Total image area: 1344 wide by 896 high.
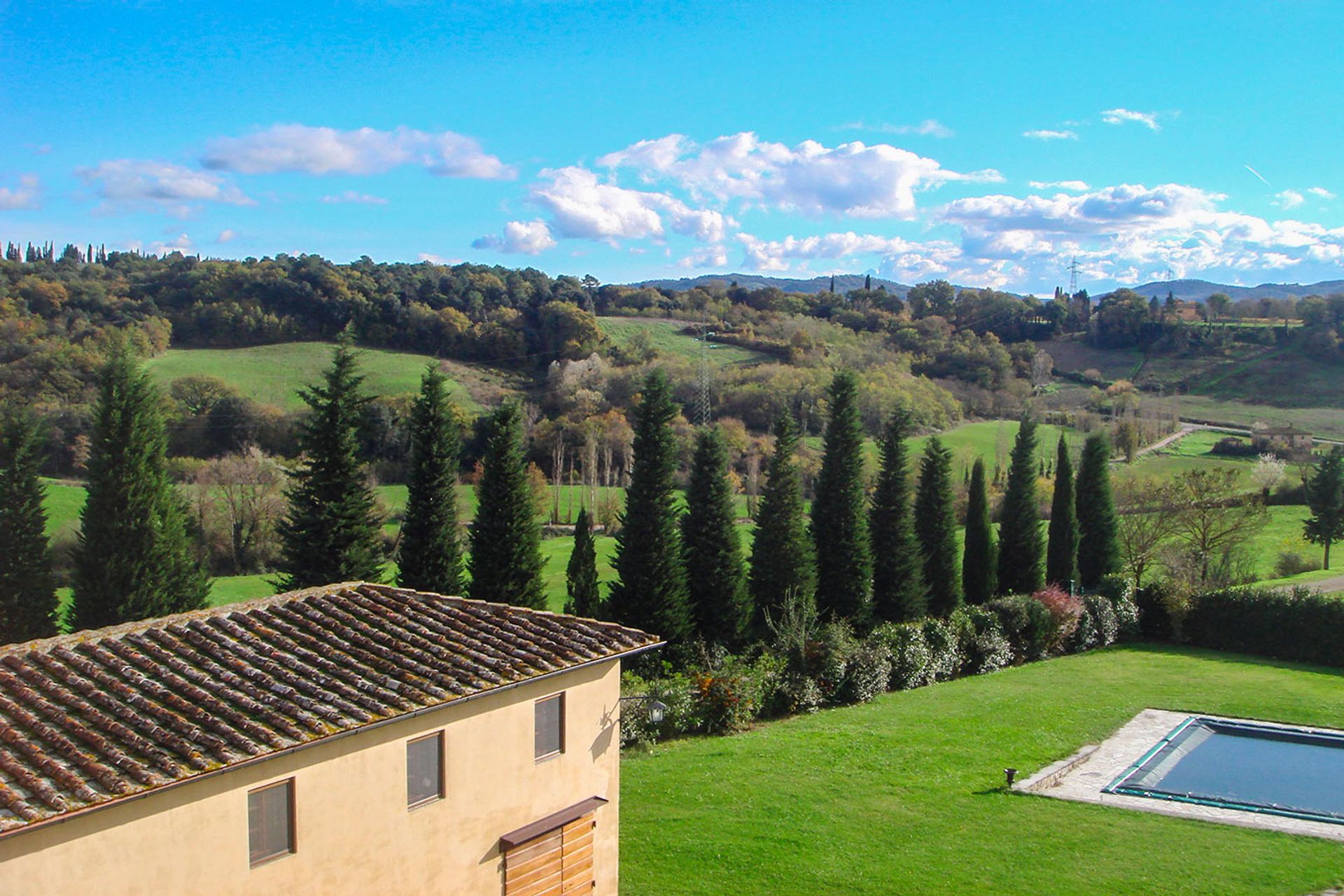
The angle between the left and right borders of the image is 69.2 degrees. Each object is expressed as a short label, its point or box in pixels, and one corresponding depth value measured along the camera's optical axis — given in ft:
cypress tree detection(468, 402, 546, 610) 75.41
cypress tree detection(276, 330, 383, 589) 69.77
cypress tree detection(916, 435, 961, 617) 111.45
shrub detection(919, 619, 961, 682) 88.12
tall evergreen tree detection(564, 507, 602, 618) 85.61
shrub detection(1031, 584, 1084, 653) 101.24
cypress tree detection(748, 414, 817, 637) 92.99
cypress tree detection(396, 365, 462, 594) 73.56
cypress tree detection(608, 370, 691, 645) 82.38
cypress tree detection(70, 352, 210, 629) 65.72
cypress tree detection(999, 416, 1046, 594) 119.55
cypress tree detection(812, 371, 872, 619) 99.14
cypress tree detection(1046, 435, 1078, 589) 122.21
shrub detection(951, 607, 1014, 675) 92.07
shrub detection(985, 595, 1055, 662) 96.78
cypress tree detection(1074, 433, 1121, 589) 124.98
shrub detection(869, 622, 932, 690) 84.33
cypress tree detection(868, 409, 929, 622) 104.06
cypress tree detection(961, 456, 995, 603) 117.91
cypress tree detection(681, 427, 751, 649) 87.76
